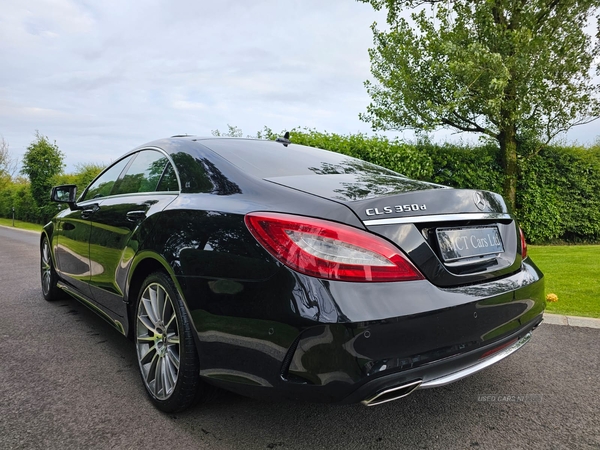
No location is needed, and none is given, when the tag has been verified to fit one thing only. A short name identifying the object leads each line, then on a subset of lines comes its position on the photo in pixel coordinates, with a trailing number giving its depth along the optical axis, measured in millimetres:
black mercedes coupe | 1627
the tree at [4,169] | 40603
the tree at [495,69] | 10672
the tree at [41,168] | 25609
